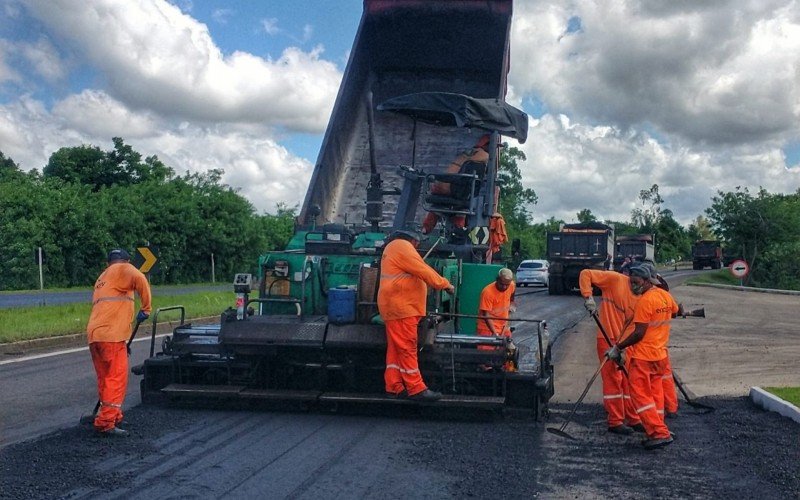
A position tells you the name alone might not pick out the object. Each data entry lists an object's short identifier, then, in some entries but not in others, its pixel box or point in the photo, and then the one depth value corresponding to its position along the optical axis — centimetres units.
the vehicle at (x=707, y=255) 7431
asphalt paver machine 753
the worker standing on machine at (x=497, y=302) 888
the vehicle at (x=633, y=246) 3822
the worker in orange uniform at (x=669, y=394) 808
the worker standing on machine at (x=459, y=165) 939
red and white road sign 3039
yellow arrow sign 1692
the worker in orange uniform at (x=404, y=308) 720
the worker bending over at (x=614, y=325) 742
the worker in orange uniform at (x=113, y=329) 678
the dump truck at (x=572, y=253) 3006
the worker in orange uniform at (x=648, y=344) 699
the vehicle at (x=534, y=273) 3778
